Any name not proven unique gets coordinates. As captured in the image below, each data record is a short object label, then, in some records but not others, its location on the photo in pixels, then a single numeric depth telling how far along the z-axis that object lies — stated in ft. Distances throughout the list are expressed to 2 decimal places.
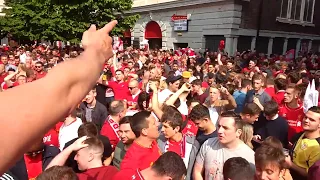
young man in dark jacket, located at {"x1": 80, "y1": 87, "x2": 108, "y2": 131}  12.54
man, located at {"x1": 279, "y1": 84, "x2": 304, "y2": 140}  11.93
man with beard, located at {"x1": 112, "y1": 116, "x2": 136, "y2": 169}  8.55
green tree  53.93
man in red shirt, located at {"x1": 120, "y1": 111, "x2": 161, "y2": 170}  7.53
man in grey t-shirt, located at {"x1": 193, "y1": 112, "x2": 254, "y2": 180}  7.73
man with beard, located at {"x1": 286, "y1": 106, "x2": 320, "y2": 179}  8.40
